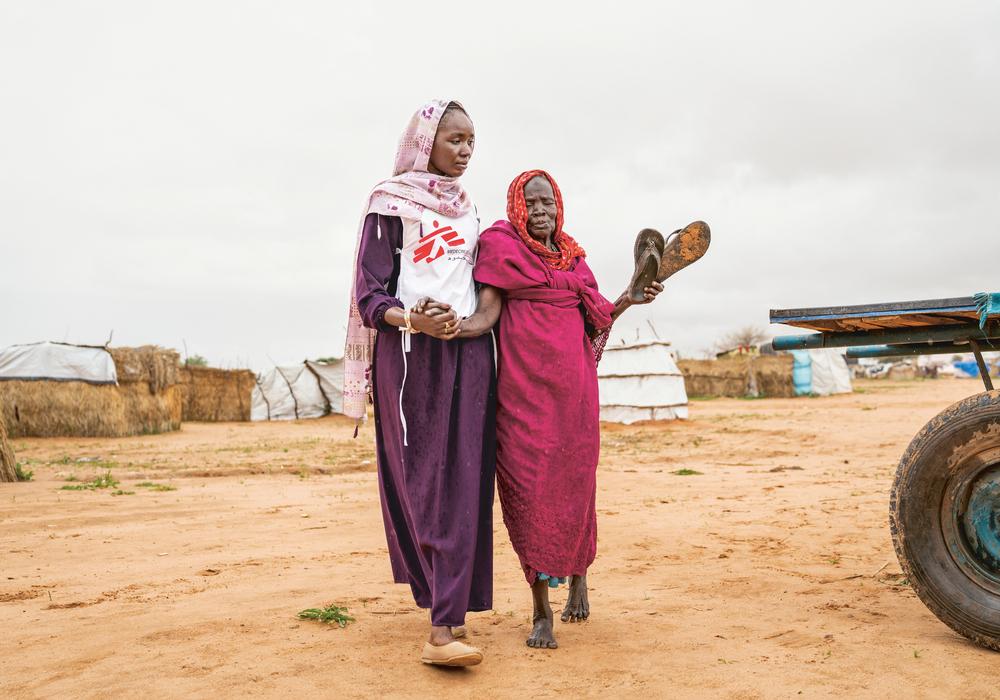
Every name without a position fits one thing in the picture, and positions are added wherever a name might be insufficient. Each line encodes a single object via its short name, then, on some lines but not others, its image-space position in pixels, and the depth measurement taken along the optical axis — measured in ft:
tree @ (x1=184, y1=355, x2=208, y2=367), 122.01
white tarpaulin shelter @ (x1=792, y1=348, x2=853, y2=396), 96.07
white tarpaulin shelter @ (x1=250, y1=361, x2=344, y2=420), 77.97
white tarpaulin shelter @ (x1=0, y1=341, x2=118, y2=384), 54.85
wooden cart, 8.27
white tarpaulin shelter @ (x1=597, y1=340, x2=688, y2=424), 59.11
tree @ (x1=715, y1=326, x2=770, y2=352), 165.49
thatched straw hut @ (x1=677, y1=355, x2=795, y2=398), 97.50
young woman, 8.75
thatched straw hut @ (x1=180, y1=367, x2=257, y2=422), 77.30
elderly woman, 9.10
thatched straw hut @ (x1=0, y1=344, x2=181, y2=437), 53.67
